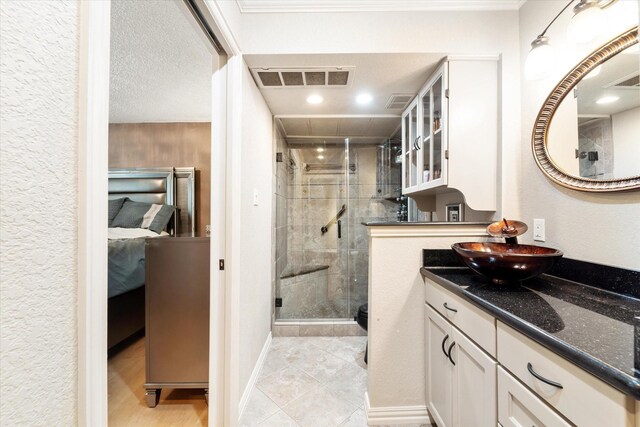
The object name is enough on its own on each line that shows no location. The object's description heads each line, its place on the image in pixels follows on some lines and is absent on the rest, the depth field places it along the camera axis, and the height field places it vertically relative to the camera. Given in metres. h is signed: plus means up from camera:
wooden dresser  1.58 -0.59
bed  2.14 -0.18
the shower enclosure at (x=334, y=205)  3.15 +0.14
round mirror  1.00 +0.42
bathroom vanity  0.59 -0.40
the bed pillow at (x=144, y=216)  2.95 +0.00
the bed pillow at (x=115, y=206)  3.04 +0.12
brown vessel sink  1.05 -0.21
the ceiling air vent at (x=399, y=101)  2.06 +0.98
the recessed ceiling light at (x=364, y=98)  2.05 +0.98
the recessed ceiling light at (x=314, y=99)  2.08 +0.98
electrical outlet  1.38 -0.08
